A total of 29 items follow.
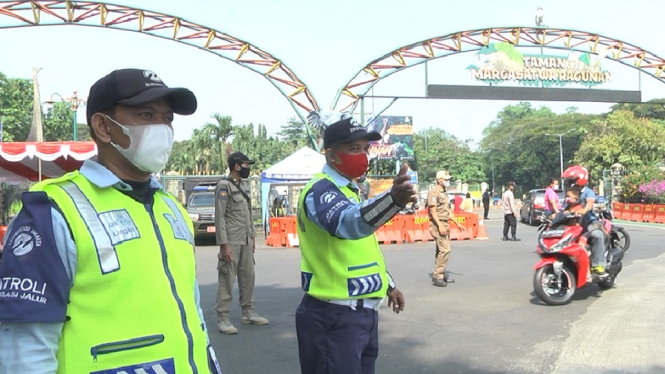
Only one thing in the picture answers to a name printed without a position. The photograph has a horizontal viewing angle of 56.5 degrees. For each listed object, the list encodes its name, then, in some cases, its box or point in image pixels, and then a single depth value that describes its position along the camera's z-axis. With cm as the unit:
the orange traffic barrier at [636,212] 2464
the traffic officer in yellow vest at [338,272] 307
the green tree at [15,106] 4956
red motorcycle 790
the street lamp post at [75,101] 2628
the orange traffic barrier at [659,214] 2308
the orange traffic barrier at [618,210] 2656
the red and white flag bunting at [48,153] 1110
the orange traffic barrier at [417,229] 1817
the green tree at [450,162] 6631
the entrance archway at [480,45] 2242
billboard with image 4231
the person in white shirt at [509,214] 1741
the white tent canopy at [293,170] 1916
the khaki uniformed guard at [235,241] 673
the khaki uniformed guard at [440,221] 963
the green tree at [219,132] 4425
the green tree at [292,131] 8068
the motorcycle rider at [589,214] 840
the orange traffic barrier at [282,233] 1722
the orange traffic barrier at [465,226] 1832
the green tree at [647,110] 6294
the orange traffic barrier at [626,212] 2577
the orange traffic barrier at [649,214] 2377
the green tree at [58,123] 5241
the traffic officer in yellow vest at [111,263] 160
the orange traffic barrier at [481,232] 1880
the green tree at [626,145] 3484
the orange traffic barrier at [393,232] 1786
